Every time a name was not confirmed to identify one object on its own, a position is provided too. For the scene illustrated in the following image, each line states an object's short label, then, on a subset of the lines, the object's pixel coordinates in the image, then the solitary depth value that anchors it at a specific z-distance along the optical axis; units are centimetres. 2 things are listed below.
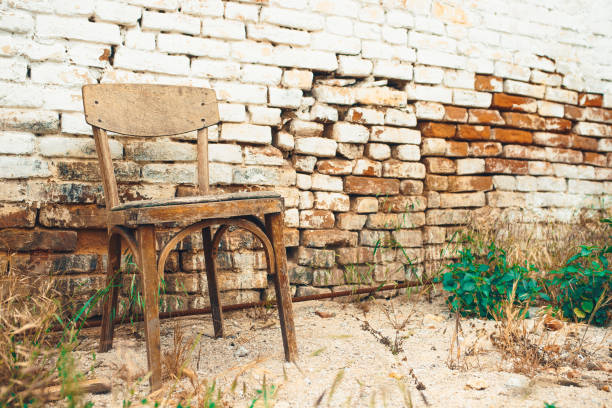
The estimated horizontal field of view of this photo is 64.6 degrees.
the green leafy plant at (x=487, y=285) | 237
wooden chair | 161
